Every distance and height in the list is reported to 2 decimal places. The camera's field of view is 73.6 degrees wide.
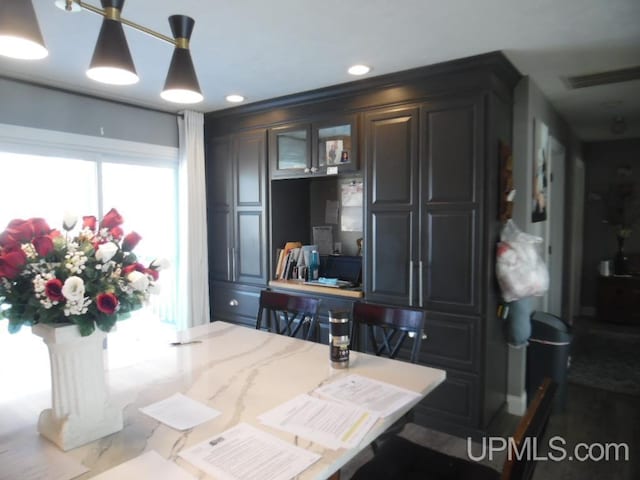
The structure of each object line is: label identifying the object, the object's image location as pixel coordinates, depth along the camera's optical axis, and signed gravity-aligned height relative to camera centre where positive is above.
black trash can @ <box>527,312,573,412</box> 3.01 -0.94
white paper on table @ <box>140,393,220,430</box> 1.29 -0.59
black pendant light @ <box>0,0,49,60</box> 1.03 +0.49
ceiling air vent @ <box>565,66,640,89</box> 2.90 +1.03
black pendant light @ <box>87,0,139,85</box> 1.26 +0.53
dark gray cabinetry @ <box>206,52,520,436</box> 2.62 +0.12
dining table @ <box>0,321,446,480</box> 1.14 -0.59
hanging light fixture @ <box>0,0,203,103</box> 1.04 +0.50
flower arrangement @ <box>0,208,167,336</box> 1.09 -0.14
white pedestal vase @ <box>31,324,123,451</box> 1.15 -0.46
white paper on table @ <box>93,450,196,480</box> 1.02 -0.60
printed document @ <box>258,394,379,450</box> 1.18 -0.59
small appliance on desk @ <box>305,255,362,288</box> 3.31 -0.38
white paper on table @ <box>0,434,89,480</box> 1.03 -0.60
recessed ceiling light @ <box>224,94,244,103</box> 3.41 +1.03
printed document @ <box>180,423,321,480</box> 1.02 -0.59
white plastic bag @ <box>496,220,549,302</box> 2.66 -0.26
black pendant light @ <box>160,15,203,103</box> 1.45 +0.55
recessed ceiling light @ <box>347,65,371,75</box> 2.74 +1.01
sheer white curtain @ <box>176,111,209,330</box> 3.88 +0.03
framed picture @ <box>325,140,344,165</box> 3.21 +0.56
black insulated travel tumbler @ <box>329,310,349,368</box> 1.67 -0.48
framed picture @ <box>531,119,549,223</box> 3.16 +0.41
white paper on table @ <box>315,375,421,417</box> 1.38 -0.58
